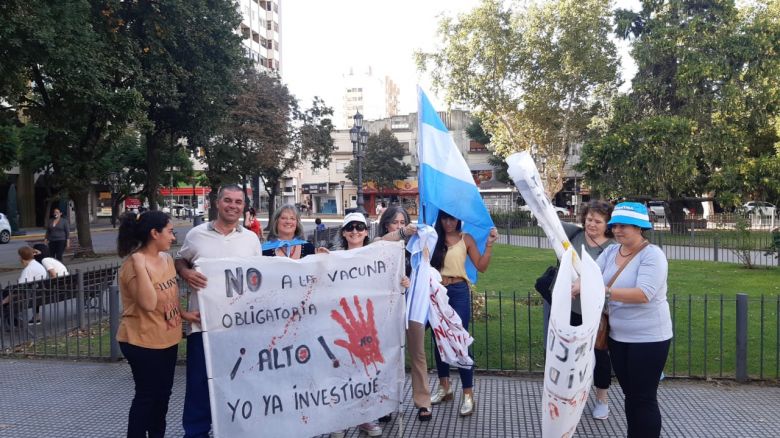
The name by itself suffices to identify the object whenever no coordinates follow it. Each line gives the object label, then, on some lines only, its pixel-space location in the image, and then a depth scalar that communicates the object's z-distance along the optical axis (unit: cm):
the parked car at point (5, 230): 3008
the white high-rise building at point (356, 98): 14562
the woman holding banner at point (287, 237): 483
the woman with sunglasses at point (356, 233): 485
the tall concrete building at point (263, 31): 6806
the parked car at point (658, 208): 4298
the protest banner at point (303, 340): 404
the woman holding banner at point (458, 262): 509
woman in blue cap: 383
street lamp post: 2302
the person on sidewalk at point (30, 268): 891
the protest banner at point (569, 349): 355
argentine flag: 502
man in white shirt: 421
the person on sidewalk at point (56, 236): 1653
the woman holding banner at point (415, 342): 492
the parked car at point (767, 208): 2268
